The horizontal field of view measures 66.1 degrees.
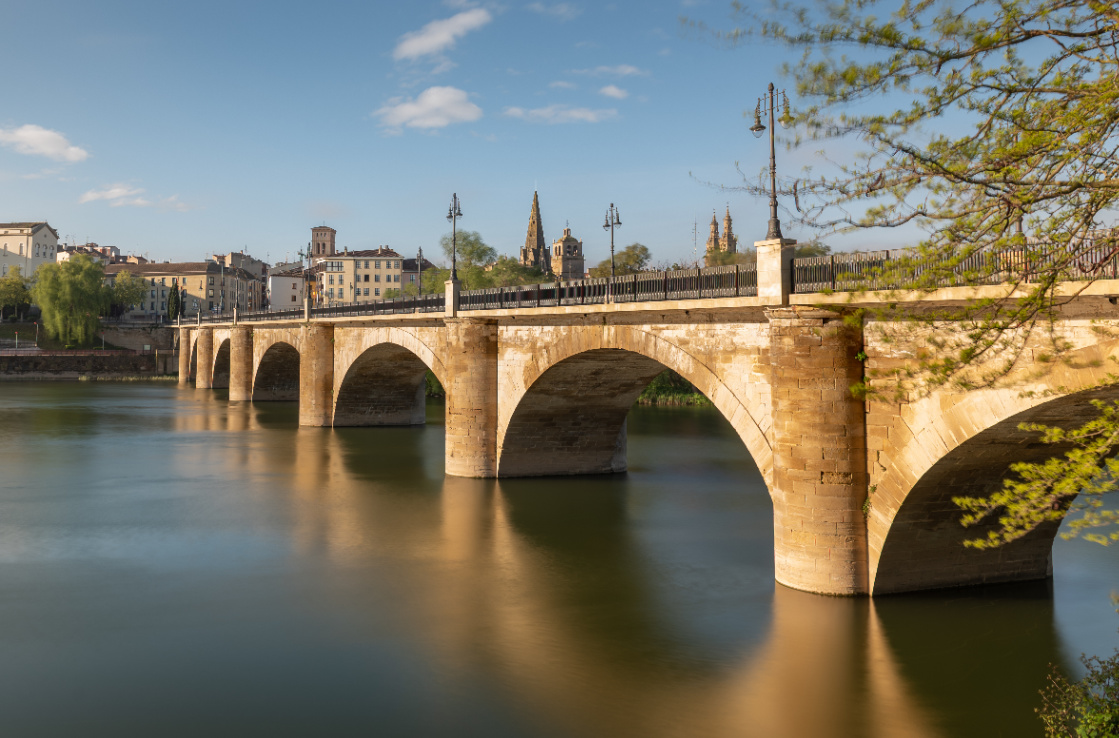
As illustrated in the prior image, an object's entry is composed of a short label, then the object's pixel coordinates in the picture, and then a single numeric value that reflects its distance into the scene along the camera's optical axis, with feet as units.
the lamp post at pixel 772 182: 48.78
